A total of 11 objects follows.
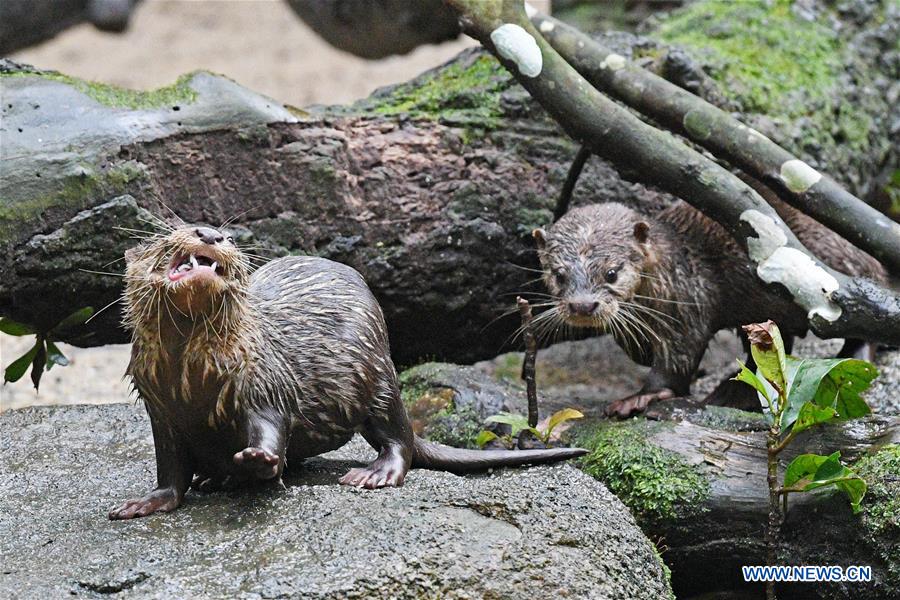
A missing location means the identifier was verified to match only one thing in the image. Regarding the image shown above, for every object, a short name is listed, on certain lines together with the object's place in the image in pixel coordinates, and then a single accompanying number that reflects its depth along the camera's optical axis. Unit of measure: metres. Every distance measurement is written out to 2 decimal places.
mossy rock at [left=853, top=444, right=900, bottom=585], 7.16
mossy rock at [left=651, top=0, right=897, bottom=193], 12.18
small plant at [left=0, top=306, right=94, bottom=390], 8.92
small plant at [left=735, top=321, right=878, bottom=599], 7.16
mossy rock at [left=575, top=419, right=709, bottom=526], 7.81
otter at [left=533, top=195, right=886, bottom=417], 9.75
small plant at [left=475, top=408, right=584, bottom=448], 8.35
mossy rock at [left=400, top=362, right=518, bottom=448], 9.02
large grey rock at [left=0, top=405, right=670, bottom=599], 5.67
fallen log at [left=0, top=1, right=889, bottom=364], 9.03
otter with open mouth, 6.23
